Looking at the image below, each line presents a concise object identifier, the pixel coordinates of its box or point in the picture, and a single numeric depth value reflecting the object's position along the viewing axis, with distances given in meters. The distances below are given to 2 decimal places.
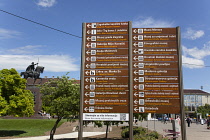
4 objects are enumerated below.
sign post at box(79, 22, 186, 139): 8.77
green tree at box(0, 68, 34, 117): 26.31
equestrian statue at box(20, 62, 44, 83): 58.80
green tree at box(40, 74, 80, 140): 17.44
